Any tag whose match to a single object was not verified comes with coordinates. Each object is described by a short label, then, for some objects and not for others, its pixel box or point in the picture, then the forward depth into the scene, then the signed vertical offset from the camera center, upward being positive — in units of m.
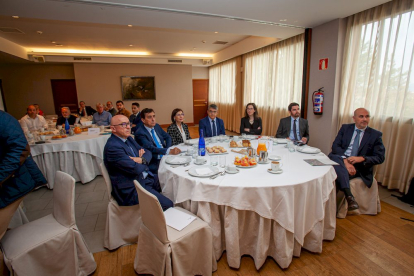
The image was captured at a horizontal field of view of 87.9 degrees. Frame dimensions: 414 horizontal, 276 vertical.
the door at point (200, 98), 10.71 -0.17
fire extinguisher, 4.20 -0.14
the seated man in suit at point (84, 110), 7.33 -0.51
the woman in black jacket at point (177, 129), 3.53 -0.56
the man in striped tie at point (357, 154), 2.58 -0.76
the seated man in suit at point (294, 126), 3.77 -0.56
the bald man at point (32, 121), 4.82 -0.55
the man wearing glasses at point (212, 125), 3.83 -0.53
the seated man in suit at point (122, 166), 2.04 -0.67
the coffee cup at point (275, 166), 2.01 -0.66
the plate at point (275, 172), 1.99 -0.70
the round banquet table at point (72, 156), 3.60 -1.03
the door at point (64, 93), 9.09 +0.13
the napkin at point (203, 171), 1.96 -0.70
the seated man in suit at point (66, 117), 5.06 -0.54
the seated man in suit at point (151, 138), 2.98 -0.60
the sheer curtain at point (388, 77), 3.09 +0.26
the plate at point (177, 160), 2.23 -0.68
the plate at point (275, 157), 2.37 -0.69
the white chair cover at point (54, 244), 1.52 -1.07
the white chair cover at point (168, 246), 1.54 -1.14
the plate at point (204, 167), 1.91 -0.70
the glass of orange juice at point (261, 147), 2.45 -0.59
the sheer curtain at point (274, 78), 5.15 +0.44
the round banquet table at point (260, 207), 1.77 -0.94
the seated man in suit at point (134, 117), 5.21 -0.53
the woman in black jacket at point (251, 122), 4.22 -0.54
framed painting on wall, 9.09 +0.32
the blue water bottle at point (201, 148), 2.53 -0.62
